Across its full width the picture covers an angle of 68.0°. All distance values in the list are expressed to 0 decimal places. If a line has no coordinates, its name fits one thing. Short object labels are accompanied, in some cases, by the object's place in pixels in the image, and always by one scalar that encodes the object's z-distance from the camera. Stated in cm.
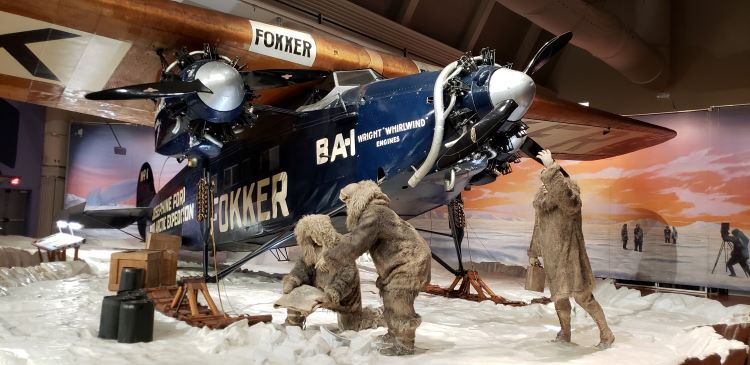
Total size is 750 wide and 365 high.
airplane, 482
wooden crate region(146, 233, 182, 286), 581
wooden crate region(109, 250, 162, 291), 538
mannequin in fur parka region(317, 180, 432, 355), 341
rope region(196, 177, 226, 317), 565
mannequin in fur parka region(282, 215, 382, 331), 407
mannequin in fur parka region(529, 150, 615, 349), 383
